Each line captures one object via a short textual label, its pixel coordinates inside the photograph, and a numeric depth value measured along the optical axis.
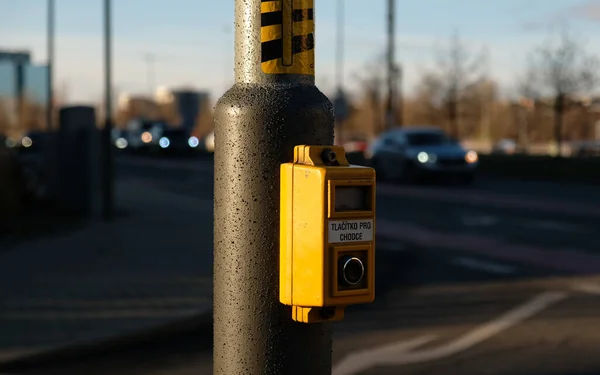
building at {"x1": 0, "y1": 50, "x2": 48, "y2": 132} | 24.81
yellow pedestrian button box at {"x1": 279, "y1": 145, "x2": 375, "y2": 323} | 2.81
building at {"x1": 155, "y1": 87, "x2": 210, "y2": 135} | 71.00
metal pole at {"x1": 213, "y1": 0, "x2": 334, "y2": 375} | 2.89
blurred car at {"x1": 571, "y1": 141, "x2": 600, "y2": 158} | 67.88
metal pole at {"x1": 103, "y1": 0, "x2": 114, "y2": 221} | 18.44
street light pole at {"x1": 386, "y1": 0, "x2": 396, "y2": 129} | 40.97
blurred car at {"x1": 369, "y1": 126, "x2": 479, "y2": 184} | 29.77
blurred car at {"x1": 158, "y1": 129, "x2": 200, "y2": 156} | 59.84
